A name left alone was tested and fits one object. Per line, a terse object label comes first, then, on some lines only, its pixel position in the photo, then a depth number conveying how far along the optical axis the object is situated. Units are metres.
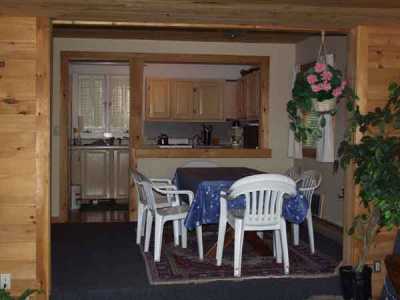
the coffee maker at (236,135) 8.01
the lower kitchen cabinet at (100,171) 8.78
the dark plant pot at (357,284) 3.63
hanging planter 3.87
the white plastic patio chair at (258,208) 4.11
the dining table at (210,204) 4.43
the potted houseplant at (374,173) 3.30
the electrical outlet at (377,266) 4.11
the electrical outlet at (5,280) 3.72
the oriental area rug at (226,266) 4.18
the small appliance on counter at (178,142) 9.27
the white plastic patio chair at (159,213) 4.66
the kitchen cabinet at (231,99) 9.45
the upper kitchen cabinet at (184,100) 9.18
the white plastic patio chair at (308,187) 5.07
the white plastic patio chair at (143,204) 5.19
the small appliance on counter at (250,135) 7.23
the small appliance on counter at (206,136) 9.23
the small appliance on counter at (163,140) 9.05
